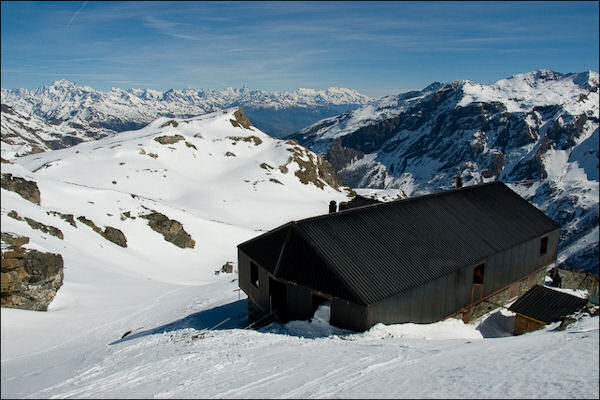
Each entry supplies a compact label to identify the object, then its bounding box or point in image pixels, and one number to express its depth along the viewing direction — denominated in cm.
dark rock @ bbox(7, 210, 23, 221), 3381
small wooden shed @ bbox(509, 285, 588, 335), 2428
